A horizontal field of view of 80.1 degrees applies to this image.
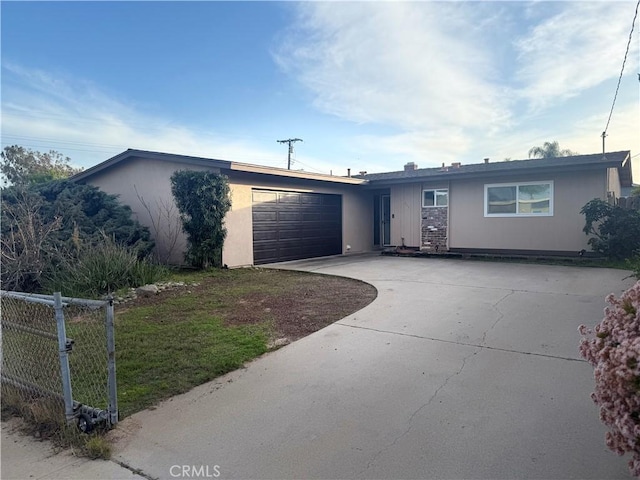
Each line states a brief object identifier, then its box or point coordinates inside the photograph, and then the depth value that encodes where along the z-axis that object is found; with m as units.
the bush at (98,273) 7.64
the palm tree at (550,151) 28.06
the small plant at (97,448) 2.61
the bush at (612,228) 10.52
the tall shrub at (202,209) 10.02
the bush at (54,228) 7.77
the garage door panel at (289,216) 12.75
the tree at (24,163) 28.84
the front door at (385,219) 16.47
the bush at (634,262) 6.56
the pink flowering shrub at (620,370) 1.73
